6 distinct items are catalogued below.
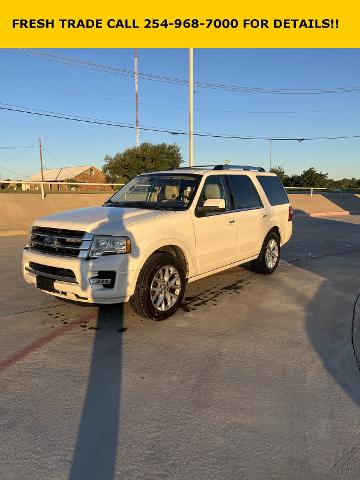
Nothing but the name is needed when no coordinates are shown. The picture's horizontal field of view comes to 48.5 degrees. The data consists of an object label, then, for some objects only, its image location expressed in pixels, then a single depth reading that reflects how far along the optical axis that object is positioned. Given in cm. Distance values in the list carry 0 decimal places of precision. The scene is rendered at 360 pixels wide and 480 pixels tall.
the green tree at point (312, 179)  7526
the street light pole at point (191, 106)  1980
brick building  7931
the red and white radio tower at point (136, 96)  4269
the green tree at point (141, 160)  6209
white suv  449
